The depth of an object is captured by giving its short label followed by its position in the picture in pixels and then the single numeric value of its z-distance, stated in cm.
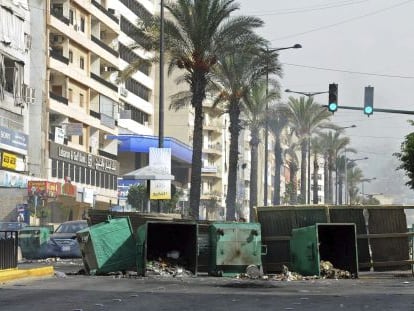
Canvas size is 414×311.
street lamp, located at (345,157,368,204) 14345
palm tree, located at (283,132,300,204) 11771
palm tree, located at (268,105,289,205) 8586
